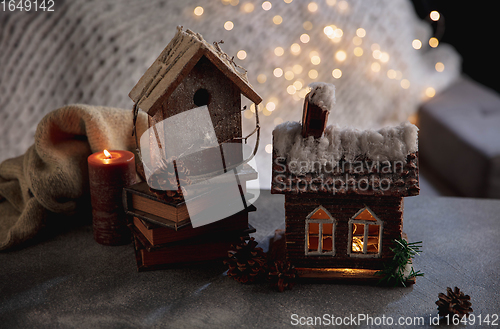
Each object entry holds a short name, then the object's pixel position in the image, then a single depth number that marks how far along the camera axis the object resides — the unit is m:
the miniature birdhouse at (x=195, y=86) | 0.93
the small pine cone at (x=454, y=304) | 0.89
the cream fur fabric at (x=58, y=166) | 1.24
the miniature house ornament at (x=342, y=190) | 0.94
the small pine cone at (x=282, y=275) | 0.99
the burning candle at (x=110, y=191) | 1.16
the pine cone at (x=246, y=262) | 1.02
